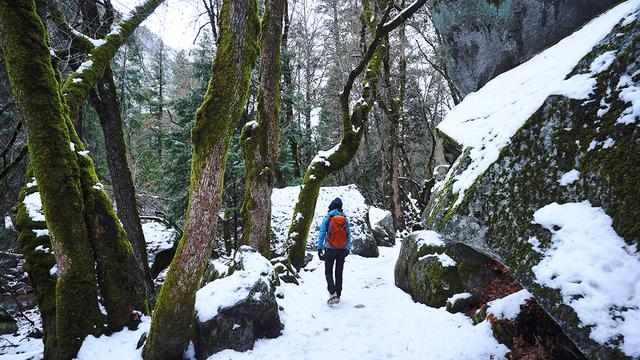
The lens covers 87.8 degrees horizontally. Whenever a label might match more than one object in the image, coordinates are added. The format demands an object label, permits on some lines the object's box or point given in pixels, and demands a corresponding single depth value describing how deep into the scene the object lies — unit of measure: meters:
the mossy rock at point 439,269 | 5.23
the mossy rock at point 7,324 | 7.37
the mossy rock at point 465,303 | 5.01
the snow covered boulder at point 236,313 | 4.76
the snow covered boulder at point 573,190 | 2.46
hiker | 6.64
